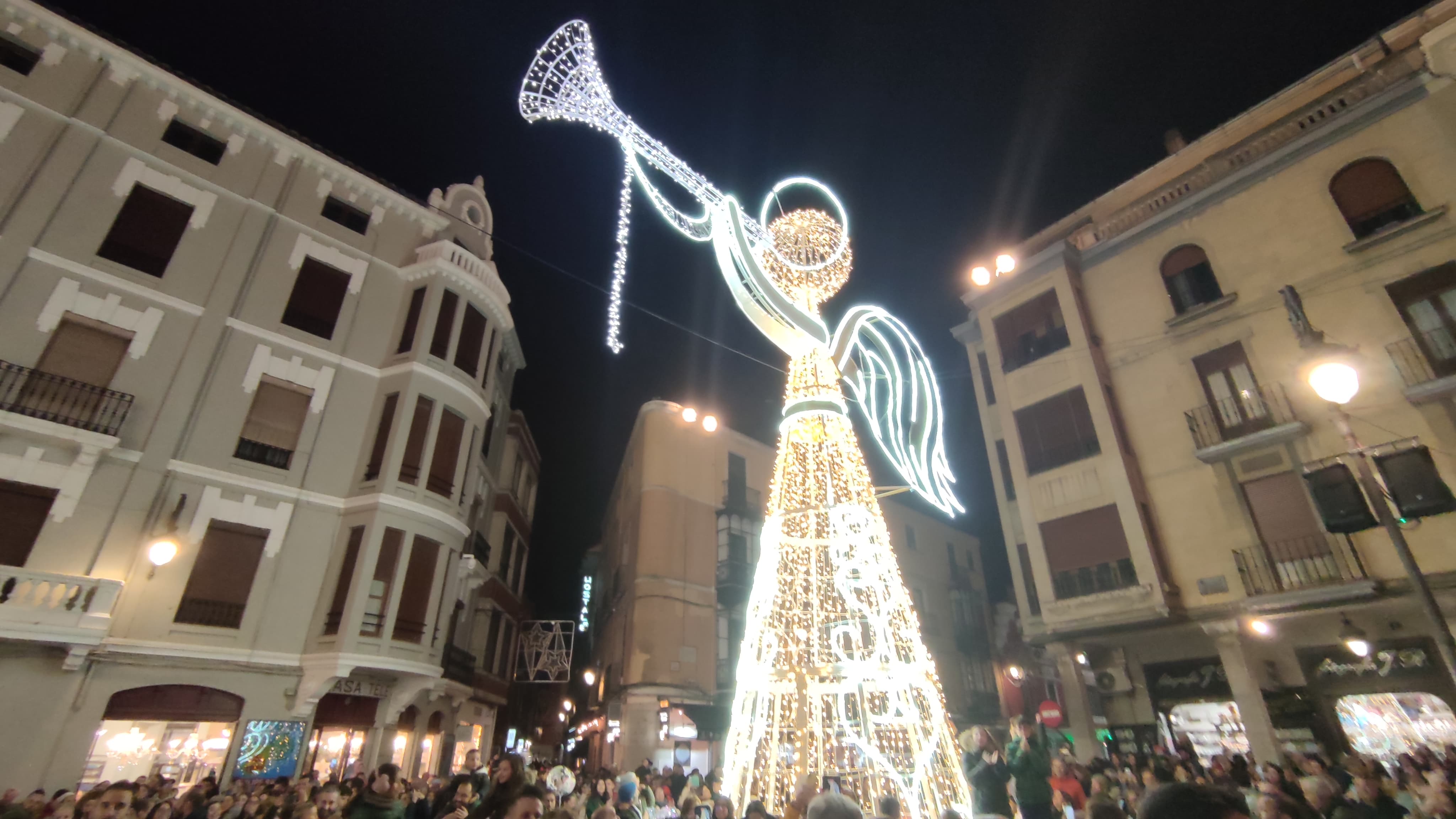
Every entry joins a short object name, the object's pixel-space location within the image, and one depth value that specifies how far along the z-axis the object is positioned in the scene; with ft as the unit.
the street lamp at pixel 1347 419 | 19.26
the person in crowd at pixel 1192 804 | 6.82
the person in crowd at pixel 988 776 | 22.34
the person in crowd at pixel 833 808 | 12.11
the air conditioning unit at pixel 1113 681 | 48.29
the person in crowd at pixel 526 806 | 12.05
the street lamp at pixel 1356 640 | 39.27
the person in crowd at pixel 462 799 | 16.30
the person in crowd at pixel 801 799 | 21.36
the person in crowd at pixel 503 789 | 15.11
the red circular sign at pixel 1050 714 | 46.68
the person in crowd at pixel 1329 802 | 17.67
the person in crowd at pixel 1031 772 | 23.08
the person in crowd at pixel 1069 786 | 23.82
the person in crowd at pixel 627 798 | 22.59
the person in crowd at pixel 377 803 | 15.75
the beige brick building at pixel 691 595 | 72.84
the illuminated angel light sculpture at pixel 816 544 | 26.35
